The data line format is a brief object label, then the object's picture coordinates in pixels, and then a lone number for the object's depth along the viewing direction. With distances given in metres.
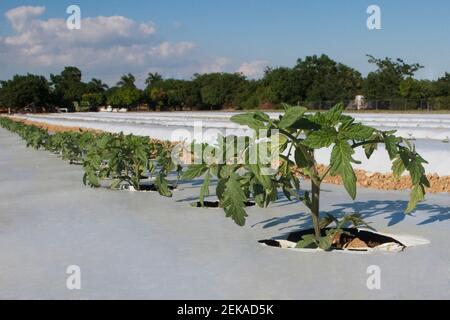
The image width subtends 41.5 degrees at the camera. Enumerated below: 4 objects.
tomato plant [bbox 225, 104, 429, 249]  3.21
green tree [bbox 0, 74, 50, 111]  77.29
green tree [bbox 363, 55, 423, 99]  49.19
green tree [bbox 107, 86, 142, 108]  74.12
